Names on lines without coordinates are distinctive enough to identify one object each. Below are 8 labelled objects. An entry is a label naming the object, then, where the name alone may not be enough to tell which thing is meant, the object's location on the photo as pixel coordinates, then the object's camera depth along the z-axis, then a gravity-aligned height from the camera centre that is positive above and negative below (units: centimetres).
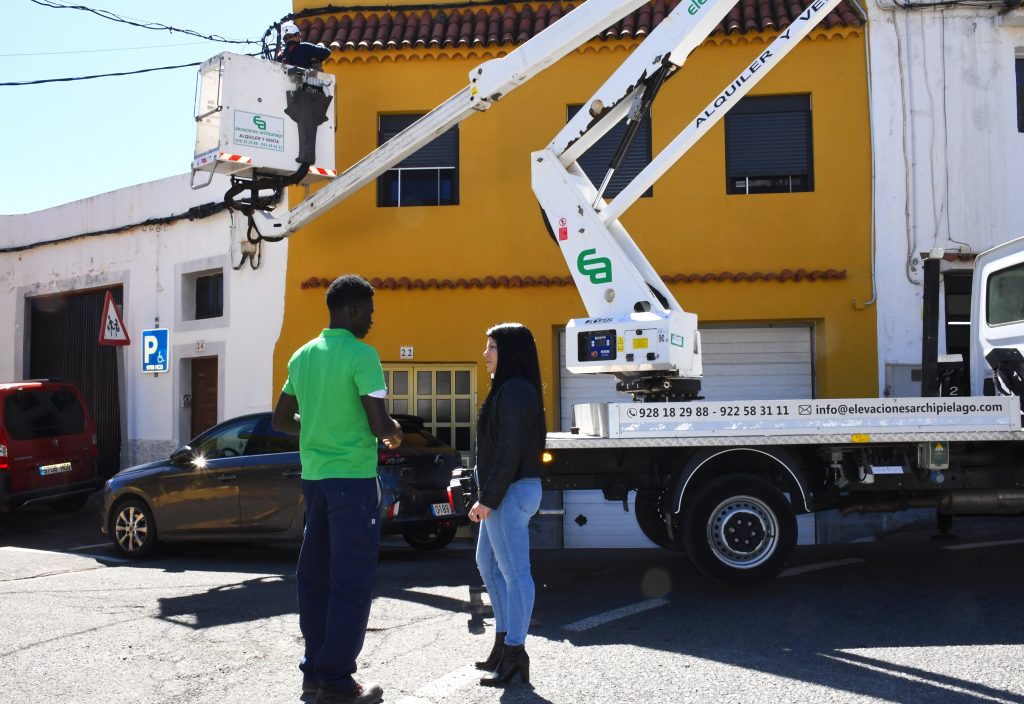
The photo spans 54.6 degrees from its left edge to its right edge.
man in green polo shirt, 430 -49
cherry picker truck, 676 -26
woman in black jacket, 475 -51
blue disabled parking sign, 1325 +44
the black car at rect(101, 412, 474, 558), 901 -104
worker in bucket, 1176 +391
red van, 1190 -78
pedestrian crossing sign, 1236 +72
